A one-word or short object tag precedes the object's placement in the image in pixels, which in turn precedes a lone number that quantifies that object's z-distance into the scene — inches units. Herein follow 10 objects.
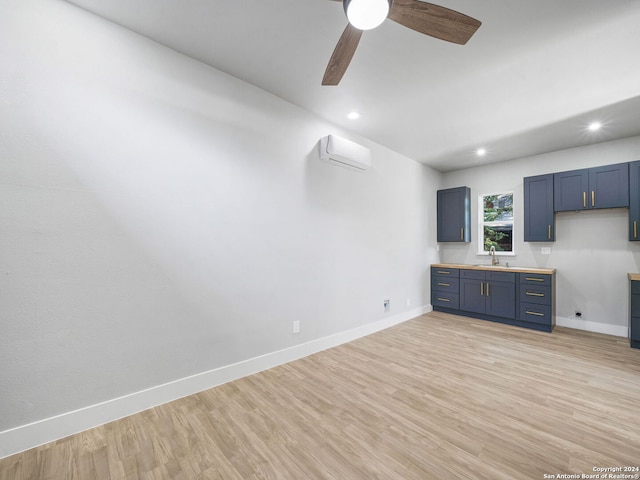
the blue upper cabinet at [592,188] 138.8
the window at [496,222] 186.2
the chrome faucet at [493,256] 185.9
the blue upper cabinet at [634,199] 134.3
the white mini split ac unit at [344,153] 124.3
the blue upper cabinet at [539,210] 161.3
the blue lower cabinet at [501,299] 161.5
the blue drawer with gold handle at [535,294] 150.0
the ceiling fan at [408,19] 53.6
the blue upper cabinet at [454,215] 195.0
